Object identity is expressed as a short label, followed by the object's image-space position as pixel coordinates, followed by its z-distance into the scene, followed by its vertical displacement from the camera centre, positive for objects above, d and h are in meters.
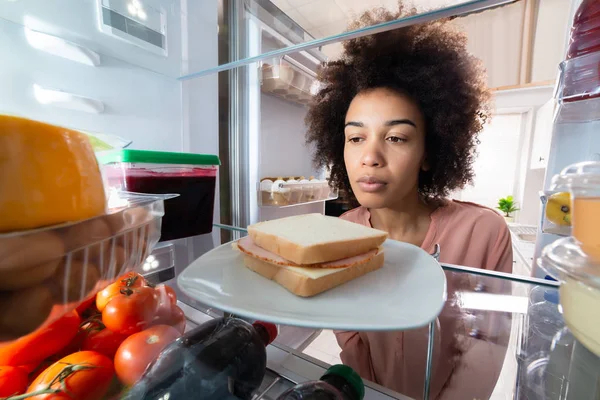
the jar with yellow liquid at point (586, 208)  0.29 -0.04
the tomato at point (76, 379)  0.24 -0.20
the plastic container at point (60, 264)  0.16 -0.07
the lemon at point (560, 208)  0.41 -0.05
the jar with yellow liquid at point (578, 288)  0.25 -0.11
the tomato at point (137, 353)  0.27 -0.20
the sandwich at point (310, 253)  0.30 -0.11
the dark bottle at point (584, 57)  0.46 +0.21
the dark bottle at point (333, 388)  0.26 -0.22
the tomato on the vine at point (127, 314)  0.32 -0.18
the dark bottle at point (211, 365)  0.25 -0.21
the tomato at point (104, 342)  0.30 -0.21
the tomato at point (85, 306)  0.35 -0.19
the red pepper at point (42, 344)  0.25 -0.18
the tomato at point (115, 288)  0.35 -0.16
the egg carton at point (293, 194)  0.92 -0.09
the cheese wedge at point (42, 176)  0.16 -0.01
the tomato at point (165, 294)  0.37 -0.18
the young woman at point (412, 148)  0.59 +0.06
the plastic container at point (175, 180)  0.48 -0.03
